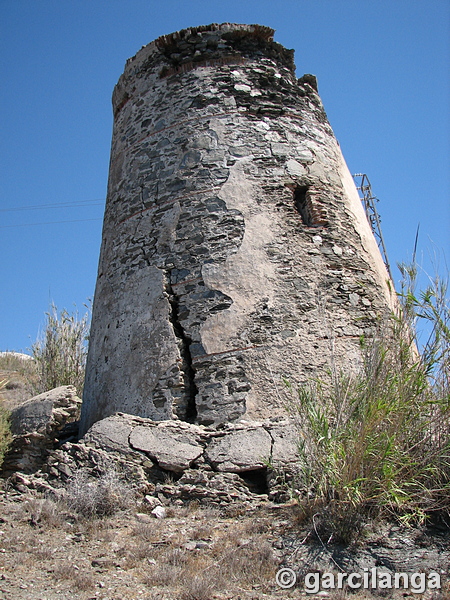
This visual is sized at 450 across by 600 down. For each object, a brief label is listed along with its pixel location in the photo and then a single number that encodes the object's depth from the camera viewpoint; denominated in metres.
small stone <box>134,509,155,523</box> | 4.00
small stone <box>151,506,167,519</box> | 4.08
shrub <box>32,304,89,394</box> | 10.40
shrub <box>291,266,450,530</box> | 3.65
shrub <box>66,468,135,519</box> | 4.06
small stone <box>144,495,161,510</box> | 4.21
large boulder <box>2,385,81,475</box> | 4.94
